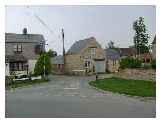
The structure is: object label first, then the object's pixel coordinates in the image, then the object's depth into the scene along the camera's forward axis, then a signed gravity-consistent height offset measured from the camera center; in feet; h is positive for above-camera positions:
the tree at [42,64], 55.67 -0.92
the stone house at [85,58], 65.77 +0.18
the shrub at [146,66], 44.44 -1.03
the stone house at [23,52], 62.59 +1.45
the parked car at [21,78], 53.01 -3.25
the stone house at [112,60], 63.29 -0.27
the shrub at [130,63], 49.03 -0.67
